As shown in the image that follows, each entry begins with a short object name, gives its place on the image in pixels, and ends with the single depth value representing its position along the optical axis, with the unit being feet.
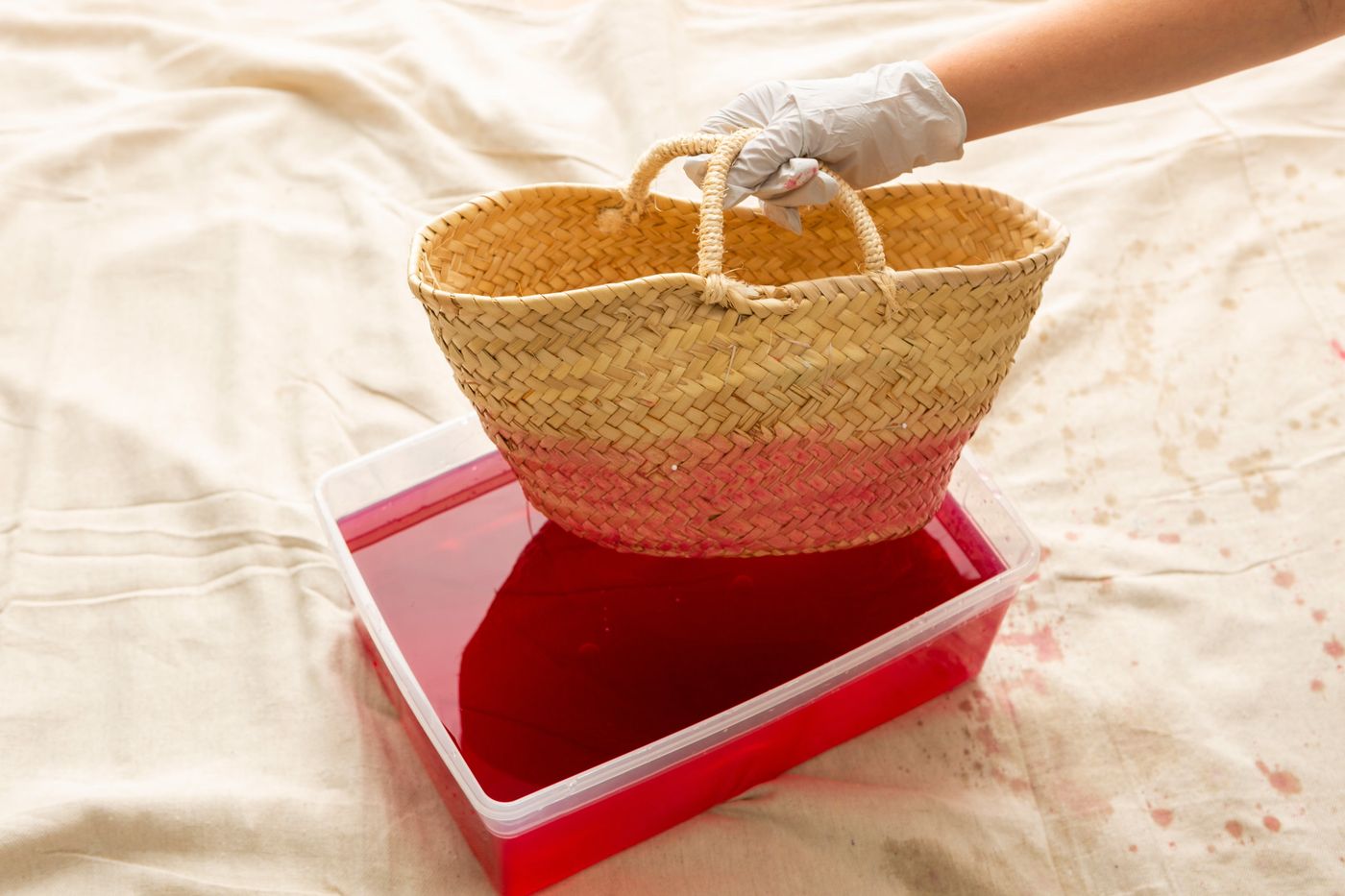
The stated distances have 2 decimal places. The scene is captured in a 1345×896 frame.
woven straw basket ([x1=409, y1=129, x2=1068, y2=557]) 2.62
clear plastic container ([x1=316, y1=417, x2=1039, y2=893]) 2.96
